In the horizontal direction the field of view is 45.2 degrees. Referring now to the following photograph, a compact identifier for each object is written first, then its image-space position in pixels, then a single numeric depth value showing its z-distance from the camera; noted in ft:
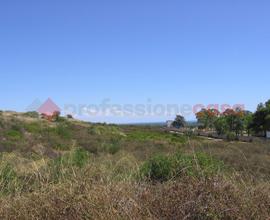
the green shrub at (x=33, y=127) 87.95
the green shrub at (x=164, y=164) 16.84
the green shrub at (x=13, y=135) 68.43
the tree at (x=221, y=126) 178.20
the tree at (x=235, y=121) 190.87
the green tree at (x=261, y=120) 165.39
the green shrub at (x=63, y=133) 77.07
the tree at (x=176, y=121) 205.01
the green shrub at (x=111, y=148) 52.36
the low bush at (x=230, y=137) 124.20
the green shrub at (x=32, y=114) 141.02
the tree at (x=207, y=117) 213.24
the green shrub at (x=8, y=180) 12.83
